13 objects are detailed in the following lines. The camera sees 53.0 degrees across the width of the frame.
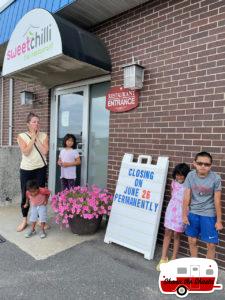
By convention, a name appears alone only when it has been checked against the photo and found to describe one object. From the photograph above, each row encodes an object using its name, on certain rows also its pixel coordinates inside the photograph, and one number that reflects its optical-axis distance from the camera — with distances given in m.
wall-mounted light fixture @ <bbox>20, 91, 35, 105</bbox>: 4.51
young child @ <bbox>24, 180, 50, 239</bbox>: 2.97
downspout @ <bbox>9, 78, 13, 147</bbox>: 5.25
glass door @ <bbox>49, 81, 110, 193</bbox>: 3.60
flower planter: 2.92
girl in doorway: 3.41
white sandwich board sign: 2.57
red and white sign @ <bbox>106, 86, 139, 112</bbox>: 3.04
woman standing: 3.08
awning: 2.81
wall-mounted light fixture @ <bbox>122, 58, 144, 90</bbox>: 2.83
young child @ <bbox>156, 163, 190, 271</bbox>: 2.37
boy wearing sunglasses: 2.06
